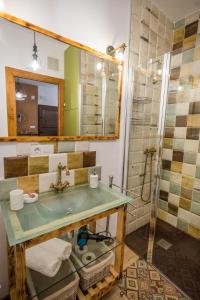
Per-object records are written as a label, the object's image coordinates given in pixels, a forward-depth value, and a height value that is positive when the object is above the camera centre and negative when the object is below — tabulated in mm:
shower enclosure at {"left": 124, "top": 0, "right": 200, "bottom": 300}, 1656 -122
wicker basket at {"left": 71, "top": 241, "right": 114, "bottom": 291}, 1171 -1000
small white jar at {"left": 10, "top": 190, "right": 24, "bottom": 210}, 980 -440
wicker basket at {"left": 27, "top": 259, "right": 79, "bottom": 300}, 1005 -997
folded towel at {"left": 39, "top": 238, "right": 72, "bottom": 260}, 1083 -805
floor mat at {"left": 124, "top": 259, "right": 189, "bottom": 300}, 1304 -1305
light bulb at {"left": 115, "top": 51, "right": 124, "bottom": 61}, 1490 +669
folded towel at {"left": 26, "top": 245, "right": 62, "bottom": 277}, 997 -828
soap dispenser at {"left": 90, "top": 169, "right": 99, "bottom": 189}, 1391 -446
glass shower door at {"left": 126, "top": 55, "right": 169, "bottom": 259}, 1786 -212
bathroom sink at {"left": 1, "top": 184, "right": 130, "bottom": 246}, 825 -513
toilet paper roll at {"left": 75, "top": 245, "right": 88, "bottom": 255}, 1273 -952
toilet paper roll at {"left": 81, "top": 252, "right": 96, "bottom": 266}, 1211 -974
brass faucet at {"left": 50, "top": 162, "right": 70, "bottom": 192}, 1256 -438
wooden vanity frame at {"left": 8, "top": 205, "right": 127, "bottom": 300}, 784 -744
